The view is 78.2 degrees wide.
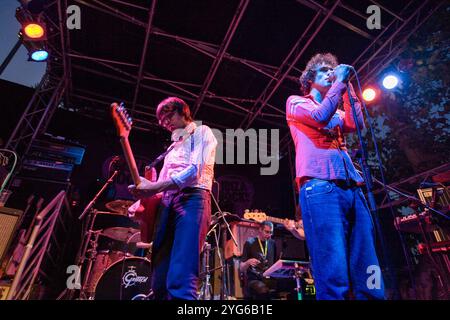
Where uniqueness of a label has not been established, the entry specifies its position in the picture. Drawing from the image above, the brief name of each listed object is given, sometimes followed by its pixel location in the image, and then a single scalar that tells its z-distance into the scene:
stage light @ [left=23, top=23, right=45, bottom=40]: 5.71
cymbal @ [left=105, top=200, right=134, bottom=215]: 5.41
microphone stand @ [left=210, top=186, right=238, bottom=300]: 4.46
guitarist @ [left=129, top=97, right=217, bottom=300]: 1.62
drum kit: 5.11
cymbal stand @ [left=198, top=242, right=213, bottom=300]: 4.70
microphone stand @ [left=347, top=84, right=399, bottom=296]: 1.41
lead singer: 1.43
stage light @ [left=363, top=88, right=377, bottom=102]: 7.33
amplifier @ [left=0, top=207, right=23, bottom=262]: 2.93
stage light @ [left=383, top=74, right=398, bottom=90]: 6.92
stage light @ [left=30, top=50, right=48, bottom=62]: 6.19
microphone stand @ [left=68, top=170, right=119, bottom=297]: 5.07
